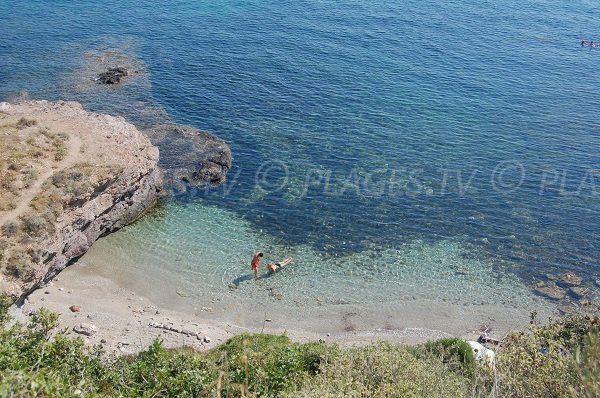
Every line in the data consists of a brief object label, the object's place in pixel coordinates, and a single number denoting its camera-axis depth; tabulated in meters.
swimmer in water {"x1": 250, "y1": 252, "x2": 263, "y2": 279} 36.03
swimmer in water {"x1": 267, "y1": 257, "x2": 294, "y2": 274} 36.44
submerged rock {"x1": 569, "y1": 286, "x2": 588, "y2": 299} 36.84
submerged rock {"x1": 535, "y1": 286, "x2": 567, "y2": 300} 36.69
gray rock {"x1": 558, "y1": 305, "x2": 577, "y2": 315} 35.19
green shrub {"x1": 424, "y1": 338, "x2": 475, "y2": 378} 27.86
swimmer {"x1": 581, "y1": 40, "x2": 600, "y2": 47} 74.62
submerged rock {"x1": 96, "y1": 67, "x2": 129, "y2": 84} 57.88
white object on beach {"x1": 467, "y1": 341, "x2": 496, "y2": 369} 29.50
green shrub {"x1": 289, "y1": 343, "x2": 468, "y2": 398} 19.58
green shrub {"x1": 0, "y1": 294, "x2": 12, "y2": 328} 23.47
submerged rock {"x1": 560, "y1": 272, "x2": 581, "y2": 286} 37.75
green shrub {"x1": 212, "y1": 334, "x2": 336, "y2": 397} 22.03
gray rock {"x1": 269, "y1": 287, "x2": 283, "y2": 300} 35.22
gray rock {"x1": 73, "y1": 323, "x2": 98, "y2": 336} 30.62
